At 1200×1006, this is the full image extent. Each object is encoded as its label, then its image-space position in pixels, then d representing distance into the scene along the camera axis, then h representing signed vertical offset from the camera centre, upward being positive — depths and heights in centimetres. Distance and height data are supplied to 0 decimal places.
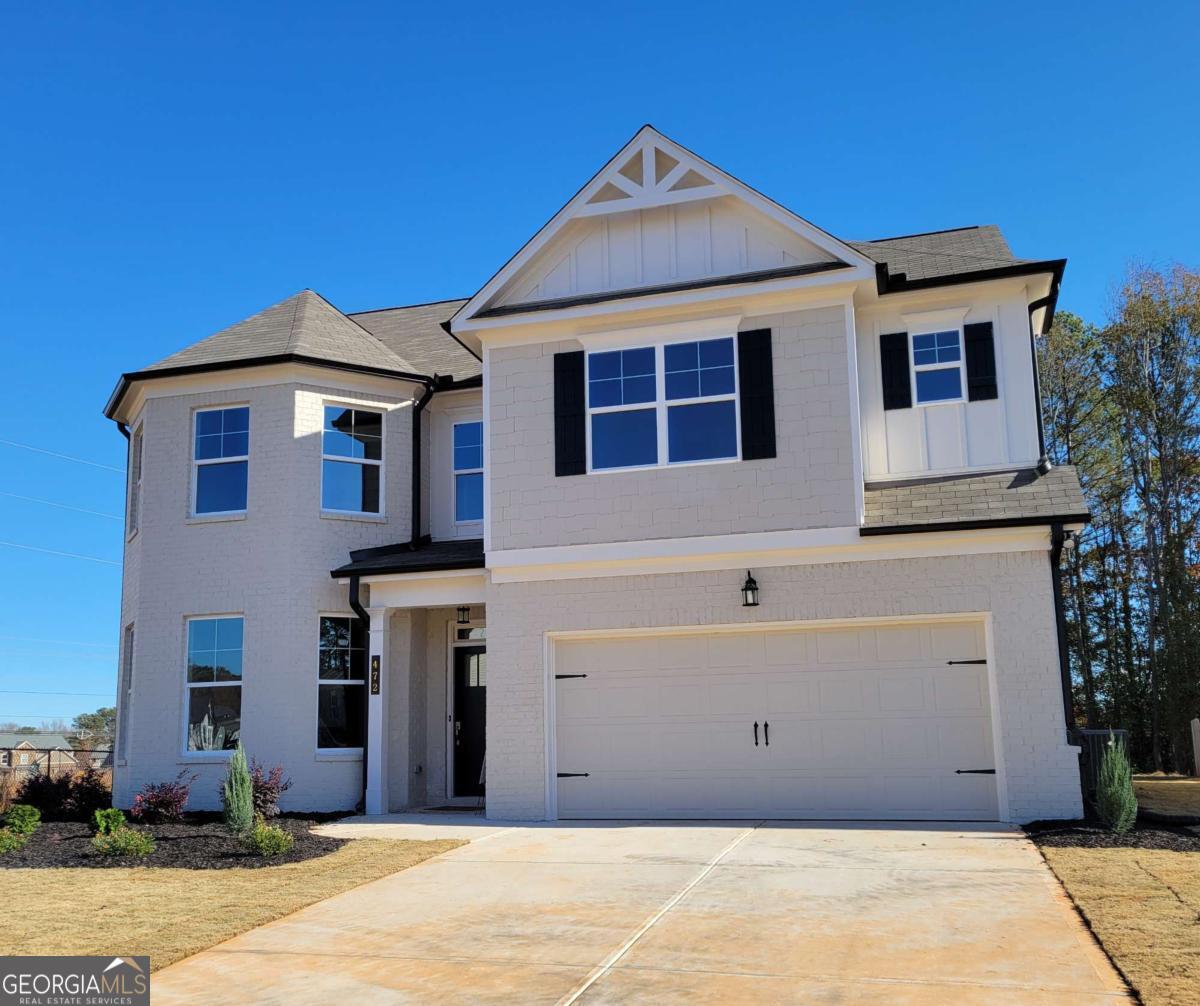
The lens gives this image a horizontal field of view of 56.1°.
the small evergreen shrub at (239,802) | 1158 -107
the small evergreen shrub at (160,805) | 1372 -129
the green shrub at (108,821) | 1165 -125
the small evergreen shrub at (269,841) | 1087 -140
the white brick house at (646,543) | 1292 +181
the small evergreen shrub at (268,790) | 1380 -116
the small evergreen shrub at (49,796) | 1517 -130
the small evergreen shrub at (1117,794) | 1098 -109
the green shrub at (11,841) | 1141 -143
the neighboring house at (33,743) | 5234 -241
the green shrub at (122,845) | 1107 -142
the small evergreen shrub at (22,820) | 1193 -126
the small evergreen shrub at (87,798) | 1496 -133
